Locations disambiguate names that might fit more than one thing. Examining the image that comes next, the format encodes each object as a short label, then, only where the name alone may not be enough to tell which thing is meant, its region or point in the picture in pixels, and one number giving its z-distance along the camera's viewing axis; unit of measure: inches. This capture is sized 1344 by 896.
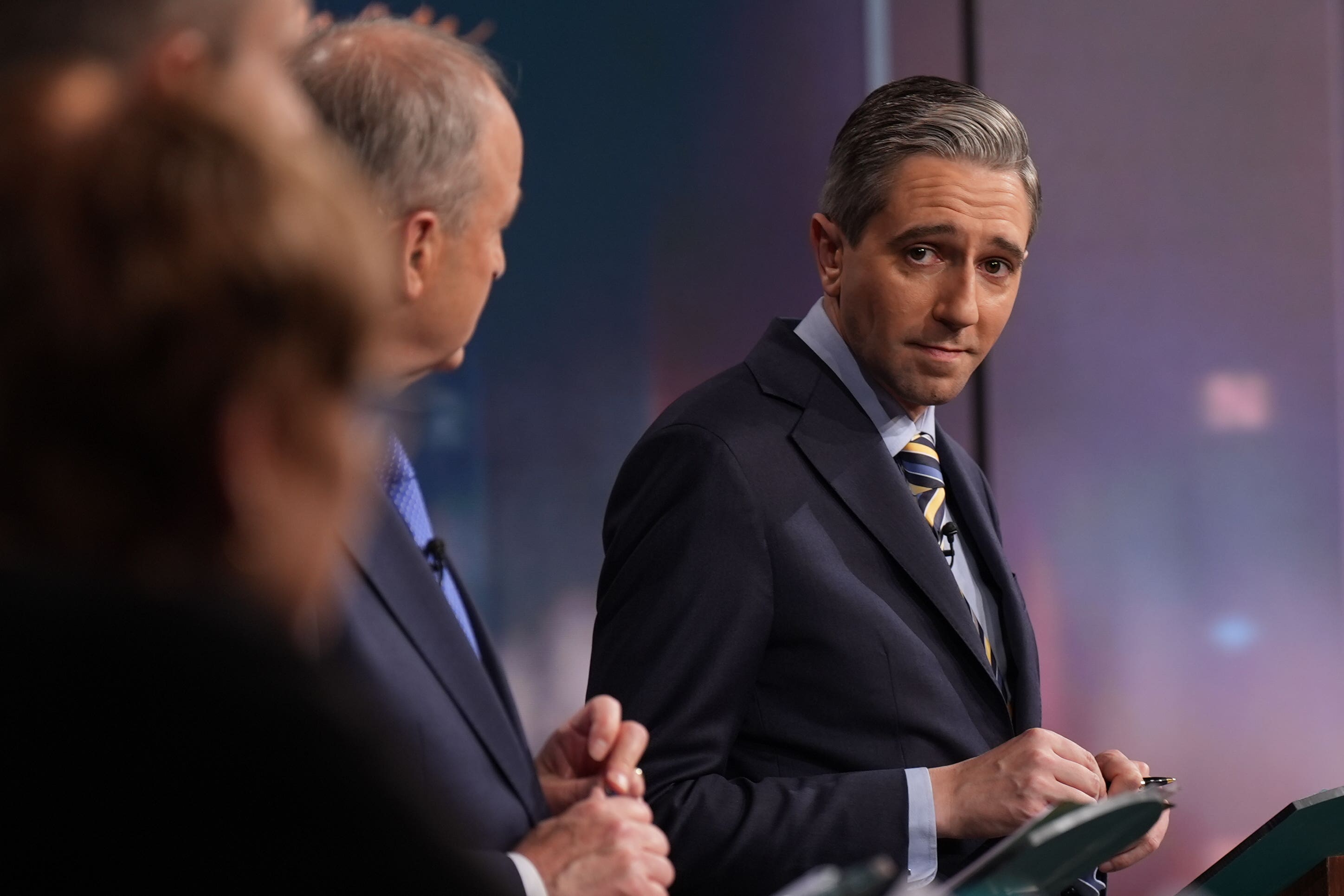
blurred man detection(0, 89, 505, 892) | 138.4
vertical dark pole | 259.5
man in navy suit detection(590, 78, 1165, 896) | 219.9
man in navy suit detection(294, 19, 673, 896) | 208.8
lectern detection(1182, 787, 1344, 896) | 216.2
